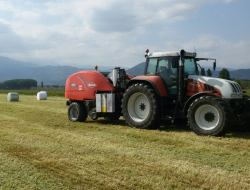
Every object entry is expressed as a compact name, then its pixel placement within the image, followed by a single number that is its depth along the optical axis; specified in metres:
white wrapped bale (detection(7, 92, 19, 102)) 23.70
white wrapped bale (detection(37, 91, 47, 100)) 25.57
